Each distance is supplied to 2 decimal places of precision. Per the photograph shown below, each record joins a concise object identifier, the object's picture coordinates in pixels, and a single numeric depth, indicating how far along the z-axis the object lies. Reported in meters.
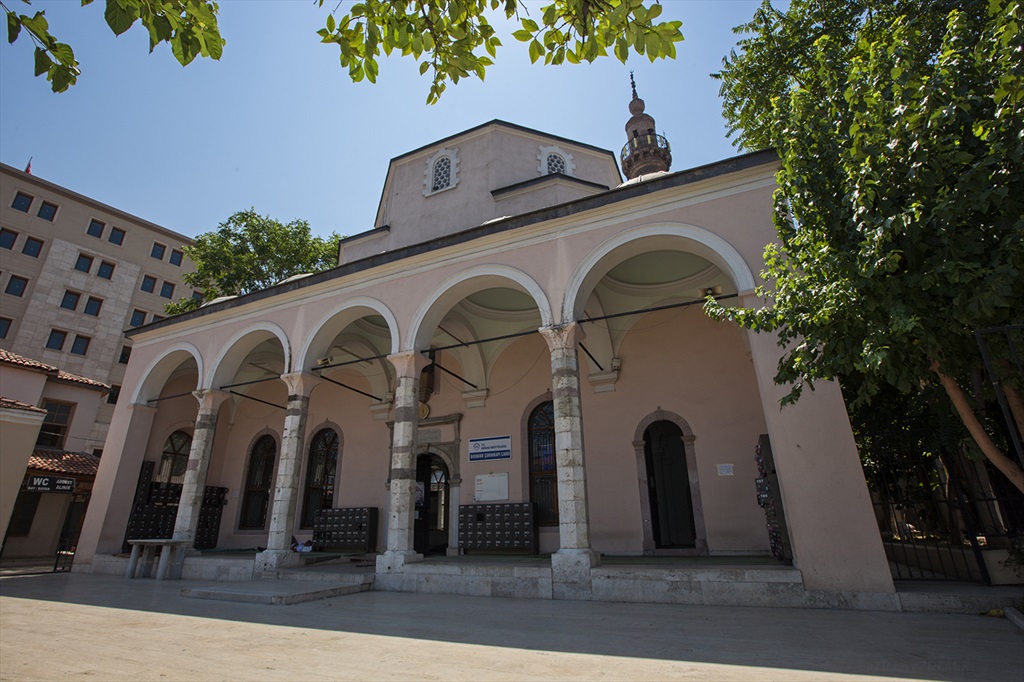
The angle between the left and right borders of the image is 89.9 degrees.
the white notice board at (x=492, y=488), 11.27
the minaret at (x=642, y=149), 17.25
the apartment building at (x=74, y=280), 22.27
